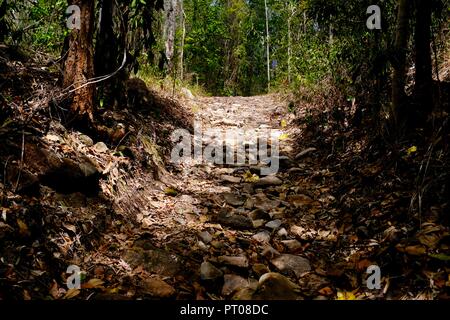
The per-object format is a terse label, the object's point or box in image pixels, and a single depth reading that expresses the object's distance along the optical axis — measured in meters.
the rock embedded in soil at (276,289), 2.22
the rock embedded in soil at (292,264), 2.59
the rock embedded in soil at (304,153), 4.90
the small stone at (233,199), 3.82
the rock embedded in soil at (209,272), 2.44
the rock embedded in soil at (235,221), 3.28
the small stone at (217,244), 2.92
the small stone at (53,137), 2.98
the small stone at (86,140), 3.41
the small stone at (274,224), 3.26
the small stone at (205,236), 3.00
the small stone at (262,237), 3.04
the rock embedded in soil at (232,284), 2.37
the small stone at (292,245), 2.91
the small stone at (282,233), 3.13
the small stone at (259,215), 3.44
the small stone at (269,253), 2.77
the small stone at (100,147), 3.46
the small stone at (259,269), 2.56
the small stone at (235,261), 2.62
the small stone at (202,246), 2.87
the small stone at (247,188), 4.13
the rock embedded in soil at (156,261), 2.54
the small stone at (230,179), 4.46
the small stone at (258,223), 3.30
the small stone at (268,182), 4.27
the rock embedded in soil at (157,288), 2.26
